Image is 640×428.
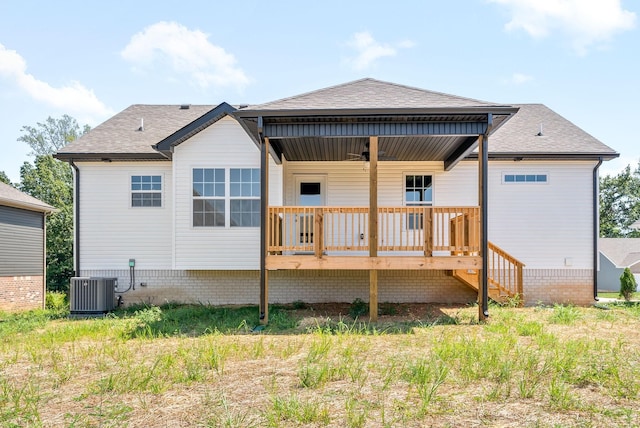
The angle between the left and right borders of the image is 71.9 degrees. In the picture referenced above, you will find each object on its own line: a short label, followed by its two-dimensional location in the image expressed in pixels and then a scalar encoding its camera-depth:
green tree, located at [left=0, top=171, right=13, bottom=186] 27.07
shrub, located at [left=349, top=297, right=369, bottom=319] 9.11
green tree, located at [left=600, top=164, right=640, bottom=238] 39.04
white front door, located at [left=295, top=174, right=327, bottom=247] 11.29
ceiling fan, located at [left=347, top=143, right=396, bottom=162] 10.59
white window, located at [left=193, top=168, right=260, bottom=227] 10.20
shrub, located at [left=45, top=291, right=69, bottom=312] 13.66
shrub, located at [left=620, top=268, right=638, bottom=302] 14.67
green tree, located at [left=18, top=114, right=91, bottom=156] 34.66
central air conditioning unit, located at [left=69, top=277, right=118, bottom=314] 10.20
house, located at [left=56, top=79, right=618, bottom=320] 10.21
